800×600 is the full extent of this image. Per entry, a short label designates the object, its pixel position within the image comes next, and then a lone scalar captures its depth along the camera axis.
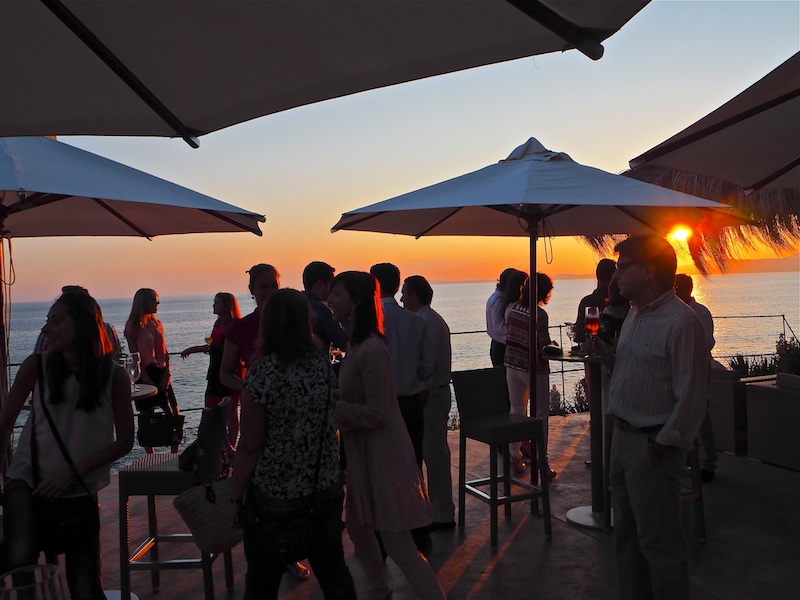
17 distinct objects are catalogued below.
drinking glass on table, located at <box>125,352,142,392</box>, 3.85
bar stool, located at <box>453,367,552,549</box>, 4.31
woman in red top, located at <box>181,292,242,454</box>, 5.51
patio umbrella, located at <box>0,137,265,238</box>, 3.08
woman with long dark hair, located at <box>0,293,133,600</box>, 2.48
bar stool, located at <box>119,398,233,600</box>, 3.33
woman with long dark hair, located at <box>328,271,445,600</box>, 2.89
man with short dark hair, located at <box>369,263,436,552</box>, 4.00
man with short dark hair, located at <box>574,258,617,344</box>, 5.47
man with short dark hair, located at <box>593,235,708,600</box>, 2.75
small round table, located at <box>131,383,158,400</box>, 3.88
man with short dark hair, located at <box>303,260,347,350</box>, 3.94
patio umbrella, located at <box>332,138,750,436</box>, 4.22
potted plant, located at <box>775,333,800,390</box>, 5.64
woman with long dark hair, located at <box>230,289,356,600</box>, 2.37
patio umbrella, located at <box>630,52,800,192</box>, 3.56
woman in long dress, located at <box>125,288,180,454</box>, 6.11
